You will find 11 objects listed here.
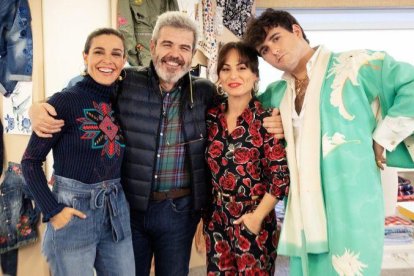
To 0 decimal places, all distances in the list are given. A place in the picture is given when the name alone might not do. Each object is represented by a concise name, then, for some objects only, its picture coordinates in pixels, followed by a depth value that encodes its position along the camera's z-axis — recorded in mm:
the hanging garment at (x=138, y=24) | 2393
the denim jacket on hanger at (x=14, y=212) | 2291
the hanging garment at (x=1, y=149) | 2359
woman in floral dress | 1411
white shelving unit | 1513
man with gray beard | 1471
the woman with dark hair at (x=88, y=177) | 1257
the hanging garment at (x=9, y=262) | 2381
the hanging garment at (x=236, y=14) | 3271
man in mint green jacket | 1270
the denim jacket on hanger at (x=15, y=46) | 2021
